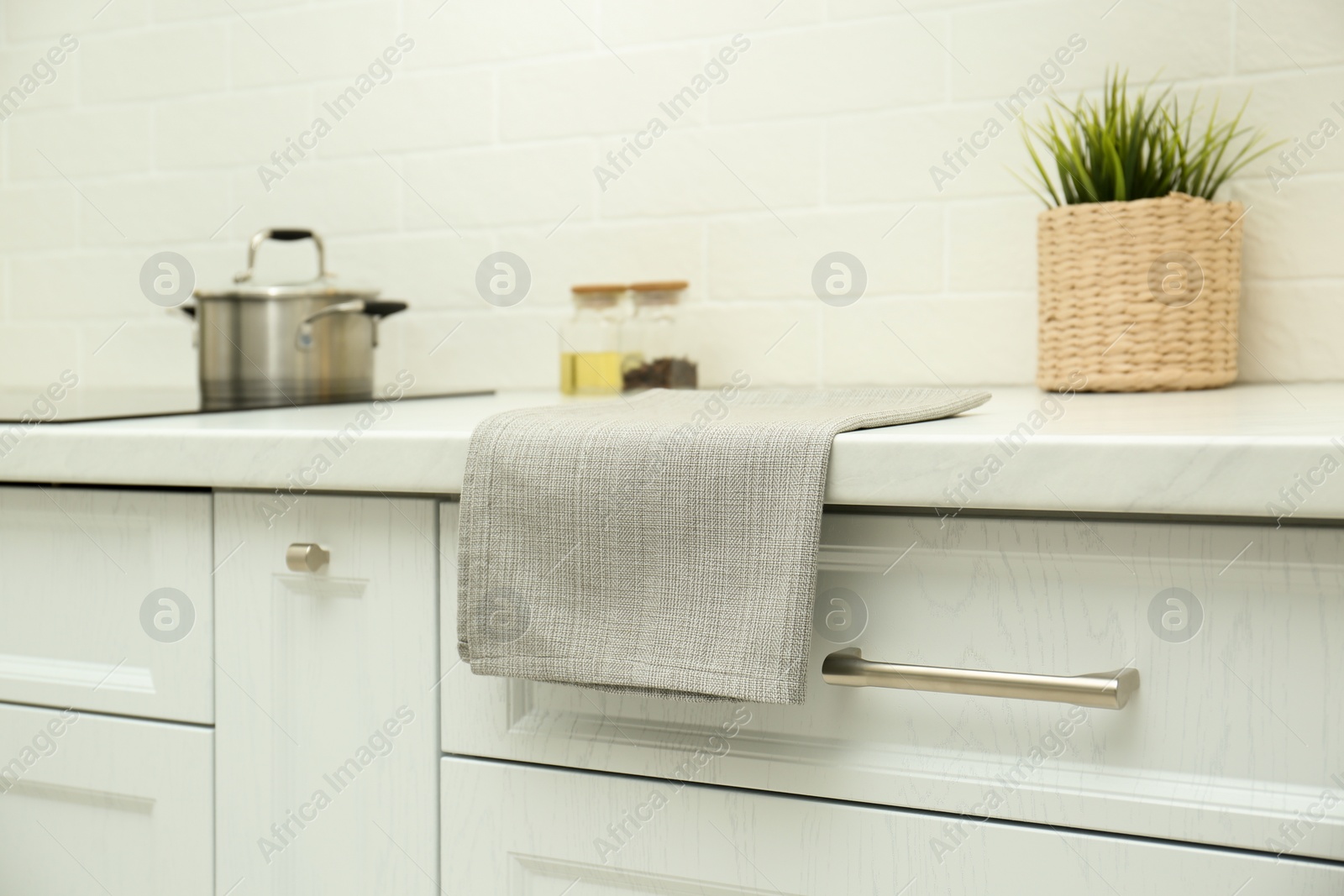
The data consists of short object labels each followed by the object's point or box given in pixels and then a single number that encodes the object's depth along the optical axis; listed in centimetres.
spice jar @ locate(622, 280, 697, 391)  120
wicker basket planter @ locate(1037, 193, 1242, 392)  99
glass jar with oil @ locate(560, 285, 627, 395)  121
